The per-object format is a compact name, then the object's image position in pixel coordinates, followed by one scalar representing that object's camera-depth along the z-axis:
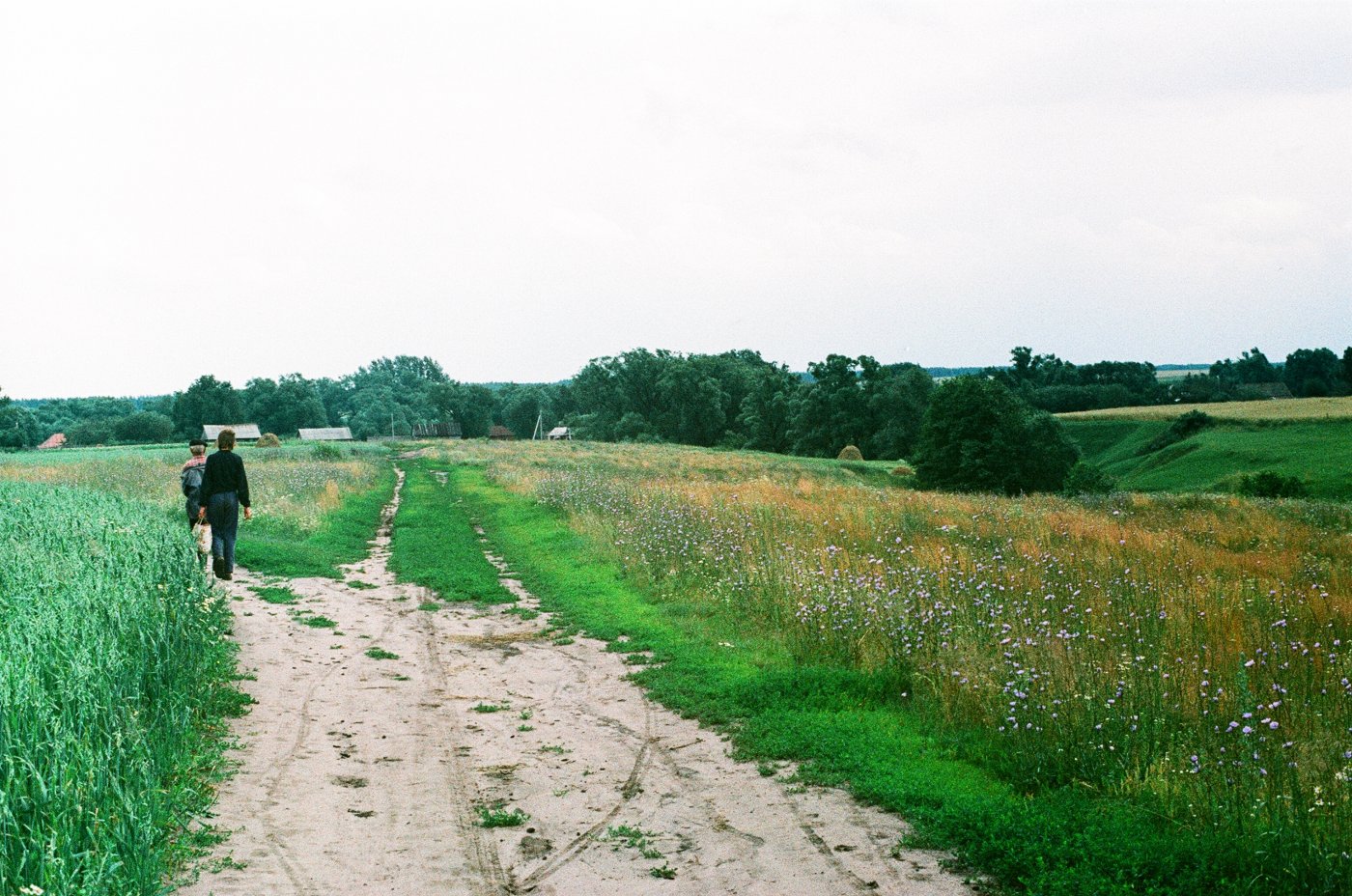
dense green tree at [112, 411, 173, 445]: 111.18
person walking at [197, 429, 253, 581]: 13.61
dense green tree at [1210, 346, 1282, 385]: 123.84
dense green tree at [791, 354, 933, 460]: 86.38
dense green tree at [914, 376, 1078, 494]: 53.75
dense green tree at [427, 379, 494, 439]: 149.62
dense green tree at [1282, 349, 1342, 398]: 104.44
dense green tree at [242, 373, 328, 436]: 129.50
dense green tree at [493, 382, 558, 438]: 148.75
